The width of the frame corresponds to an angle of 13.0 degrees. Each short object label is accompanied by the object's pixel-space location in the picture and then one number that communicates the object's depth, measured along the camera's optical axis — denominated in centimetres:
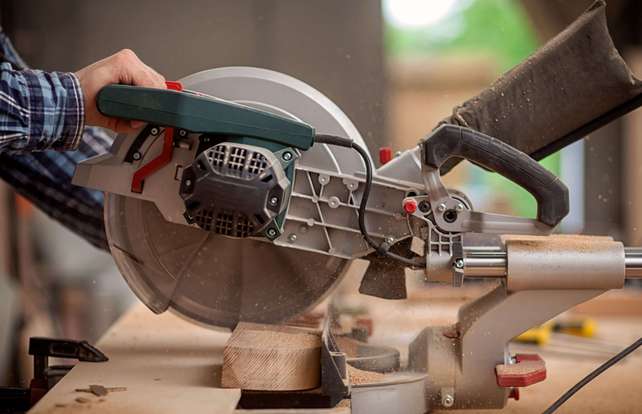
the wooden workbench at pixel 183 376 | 305
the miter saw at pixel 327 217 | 313
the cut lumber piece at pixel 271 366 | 308
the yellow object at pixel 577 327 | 375
